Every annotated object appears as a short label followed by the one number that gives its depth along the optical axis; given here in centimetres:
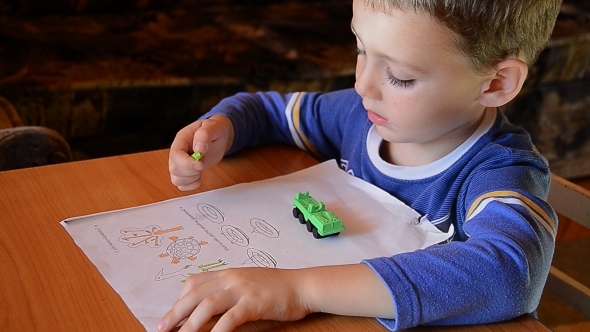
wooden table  58
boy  59
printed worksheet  63
